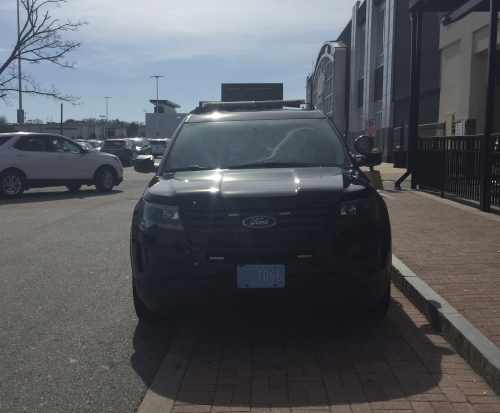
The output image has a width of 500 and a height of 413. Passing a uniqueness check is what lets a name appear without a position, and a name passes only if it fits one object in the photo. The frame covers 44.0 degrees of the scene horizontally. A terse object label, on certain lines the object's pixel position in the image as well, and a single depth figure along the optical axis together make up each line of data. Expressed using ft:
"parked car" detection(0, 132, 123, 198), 53.26
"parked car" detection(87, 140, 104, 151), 152.97
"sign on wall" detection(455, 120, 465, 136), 58.39
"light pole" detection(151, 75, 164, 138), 233.55
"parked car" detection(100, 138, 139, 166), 109.29
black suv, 13.94
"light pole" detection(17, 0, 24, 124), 134.37
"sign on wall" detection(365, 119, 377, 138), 81.71
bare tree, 83.30
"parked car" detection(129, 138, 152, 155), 151.80
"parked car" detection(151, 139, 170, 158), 157.89
